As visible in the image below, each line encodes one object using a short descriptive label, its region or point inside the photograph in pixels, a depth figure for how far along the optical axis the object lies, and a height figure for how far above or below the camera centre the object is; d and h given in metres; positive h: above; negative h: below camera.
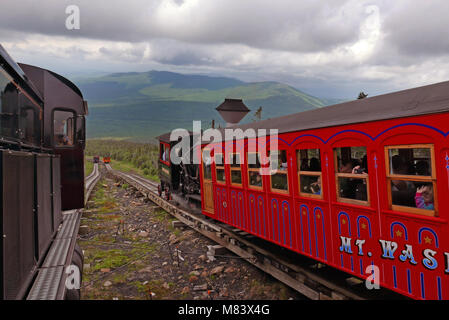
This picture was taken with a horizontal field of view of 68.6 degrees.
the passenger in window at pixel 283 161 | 6.58 +0.18
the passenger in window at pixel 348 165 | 5.35 +0.04
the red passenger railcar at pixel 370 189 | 4.08 -0.34
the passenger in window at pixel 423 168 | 4.33 -0.05
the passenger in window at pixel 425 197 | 4.21 -0.42
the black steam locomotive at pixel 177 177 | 14.03 -0.13
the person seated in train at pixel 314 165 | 5.83 +0.07
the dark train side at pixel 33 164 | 3.48 +0.25
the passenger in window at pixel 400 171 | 4.50 -0.08
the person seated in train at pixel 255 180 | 7.40 -0.20
